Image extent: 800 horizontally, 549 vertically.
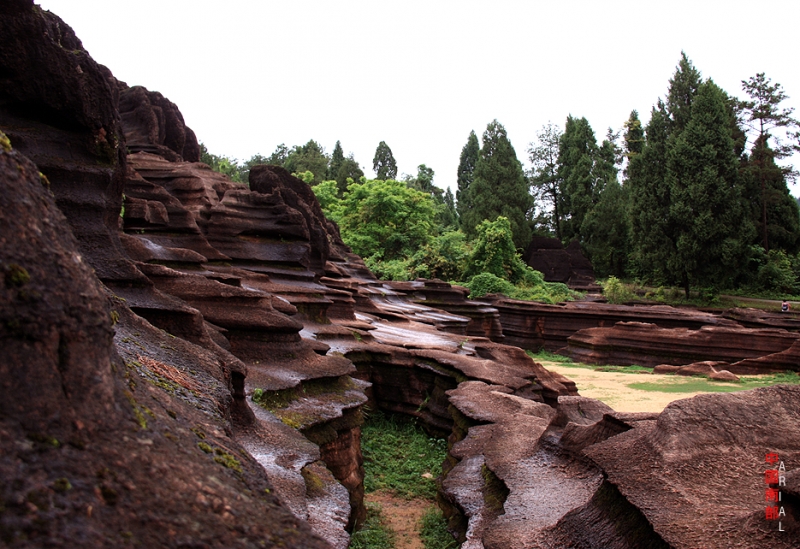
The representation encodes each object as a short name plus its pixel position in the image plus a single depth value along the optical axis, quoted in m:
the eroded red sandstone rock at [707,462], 2.66
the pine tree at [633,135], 38.00
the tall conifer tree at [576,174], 37.88
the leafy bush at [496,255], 25.52
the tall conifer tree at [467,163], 47.09
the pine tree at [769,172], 27.06
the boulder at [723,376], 12.11
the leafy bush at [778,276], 25.02
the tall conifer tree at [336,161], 44.88
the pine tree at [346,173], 40.69
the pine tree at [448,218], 44.44
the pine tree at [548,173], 42.44
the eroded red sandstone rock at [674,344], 14.07
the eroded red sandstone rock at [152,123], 14.14
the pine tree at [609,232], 35.12
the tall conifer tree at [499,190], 35.03
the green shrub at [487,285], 22.67
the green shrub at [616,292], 24.09
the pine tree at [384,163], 46.39
